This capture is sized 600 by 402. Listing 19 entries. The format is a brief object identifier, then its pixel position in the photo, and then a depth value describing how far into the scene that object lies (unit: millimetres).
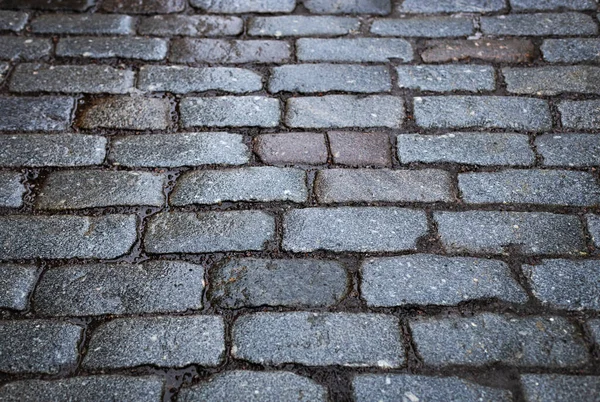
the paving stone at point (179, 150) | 2738
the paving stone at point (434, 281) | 2230
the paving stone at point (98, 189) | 2566
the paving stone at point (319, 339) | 2053
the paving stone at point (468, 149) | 2748
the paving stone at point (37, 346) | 2043
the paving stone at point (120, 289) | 2209
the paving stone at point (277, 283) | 2229
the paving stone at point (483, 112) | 2906
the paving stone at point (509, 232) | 2404
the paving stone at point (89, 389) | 1955
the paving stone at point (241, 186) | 2582
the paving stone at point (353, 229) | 2408
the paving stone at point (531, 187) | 2582
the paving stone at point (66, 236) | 2383
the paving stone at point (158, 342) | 2055
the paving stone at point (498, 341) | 2049
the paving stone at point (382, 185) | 2594
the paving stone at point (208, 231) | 2406
